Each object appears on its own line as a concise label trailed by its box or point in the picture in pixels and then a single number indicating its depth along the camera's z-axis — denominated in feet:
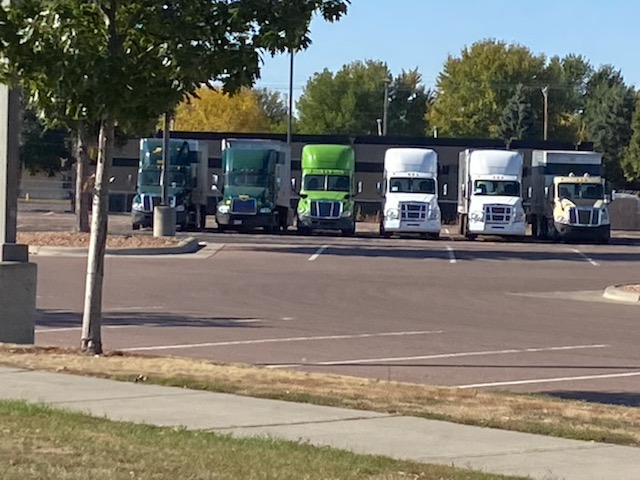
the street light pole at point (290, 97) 204.85
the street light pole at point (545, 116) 349.61
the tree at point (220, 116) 347.77
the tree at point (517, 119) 364.99
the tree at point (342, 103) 404.16
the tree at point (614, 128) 323.78
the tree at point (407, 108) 429.38
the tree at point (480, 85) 390.42
